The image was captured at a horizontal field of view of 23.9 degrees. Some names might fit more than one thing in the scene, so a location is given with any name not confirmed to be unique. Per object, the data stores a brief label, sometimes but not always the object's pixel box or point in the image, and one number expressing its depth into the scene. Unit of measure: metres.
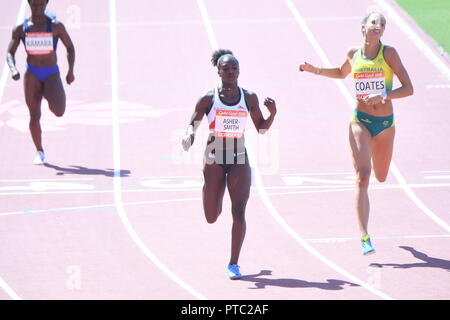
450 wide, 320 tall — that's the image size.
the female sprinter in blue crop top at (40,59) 14.72
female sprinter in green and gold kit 10.89
